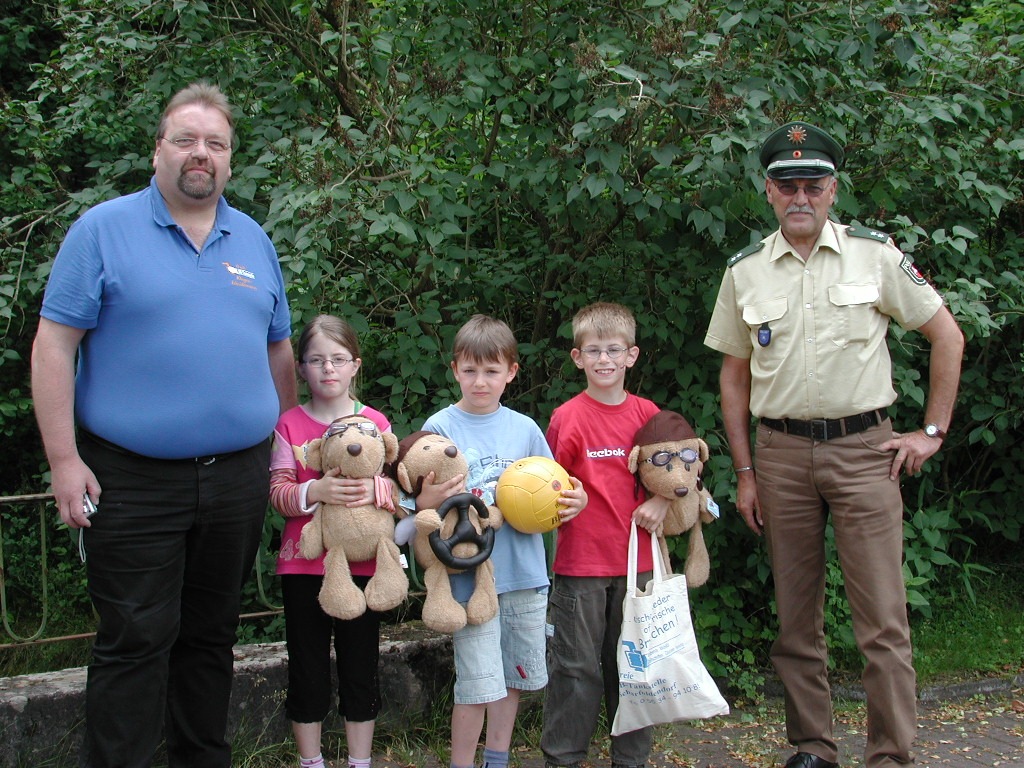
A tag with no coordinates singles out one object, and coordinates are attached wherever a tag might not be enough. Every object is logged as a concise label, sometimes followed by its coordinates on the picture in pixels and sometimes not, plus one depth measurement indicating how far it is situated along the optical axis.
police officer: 3.54
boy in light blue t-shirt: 3.44
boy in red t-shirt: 3.54
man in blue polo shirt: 2.89
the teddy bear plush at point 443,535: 3.27
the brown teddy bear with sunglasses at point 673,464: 3.51
